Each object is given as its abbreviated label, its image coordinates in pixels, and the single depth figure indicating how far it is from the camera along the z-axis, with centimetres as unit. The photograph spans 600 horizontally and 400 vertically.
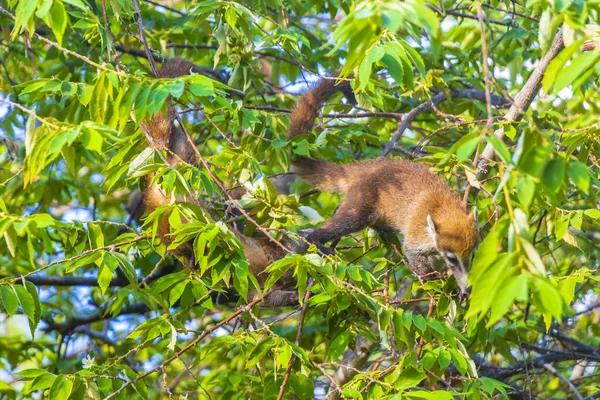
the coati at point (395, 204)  1062
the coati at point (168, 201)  1048
